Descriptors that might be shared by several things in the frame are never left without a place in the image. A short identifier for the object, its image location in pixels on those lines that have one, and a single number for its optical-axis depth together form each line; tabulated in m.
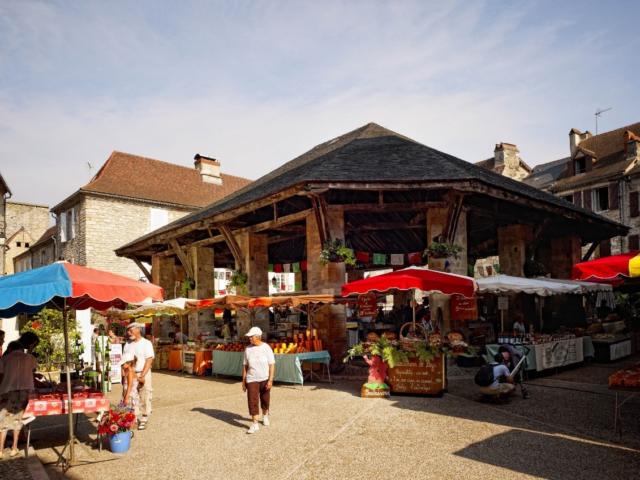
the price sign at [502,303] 13.33
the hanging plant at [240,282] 16.08
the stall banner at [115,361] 12.98
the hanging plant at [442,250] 12.76
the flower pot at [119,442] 6.41
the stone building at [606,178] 28.08
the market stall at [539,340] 11.11
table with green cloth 11.38
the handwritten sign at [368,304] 12.00
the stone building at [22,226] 41.44
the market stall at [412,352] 9.38
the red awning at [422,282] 9.60
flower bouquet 6.38
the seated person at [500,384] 8.44
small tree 15.60
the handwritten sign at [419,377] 9.34
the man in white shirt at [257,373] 7.26
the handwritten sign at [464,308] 12.02
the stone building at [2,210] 23.98
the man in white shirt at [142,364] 7.59
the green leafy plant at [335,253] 12.88
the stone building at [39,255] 33.03
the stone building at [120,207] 26.34
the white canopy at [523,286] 11.62
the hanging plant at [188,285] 18.95
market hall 12.84
